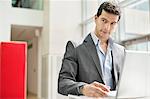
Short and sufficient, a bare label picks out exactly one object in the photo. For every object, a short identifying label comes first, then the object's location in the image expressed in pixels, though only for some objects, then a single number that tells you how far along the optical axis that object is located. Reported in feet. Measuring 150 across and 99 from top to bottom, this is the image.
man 3.52
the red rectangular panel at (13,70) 8.57
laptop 2.81
